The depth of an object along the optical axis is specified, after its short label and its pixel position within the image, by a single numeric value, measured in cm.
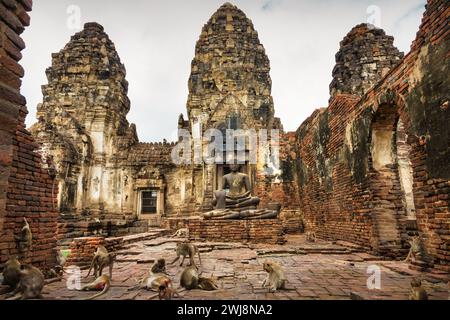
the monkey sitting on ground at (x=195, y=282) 375
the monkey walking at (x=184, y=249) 533
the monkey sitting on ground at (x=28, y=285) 325
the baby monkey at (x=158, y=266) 402
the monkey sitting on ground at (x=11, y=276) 348
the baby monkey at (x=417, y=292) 288
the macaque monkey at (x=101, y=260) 437
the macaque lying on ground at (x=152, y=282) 369
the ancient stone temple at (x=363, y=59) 1363
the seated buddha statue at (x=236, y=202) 994
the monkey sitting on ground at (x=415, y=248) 512
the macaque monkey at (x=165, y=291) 317
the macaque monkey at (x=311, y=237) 1025
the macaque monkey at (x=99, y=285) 372
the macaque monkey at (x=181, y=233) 1147
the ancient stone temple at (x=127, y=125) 1686
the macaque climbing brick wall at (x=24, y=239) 444
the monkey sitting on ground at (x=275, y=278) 378
